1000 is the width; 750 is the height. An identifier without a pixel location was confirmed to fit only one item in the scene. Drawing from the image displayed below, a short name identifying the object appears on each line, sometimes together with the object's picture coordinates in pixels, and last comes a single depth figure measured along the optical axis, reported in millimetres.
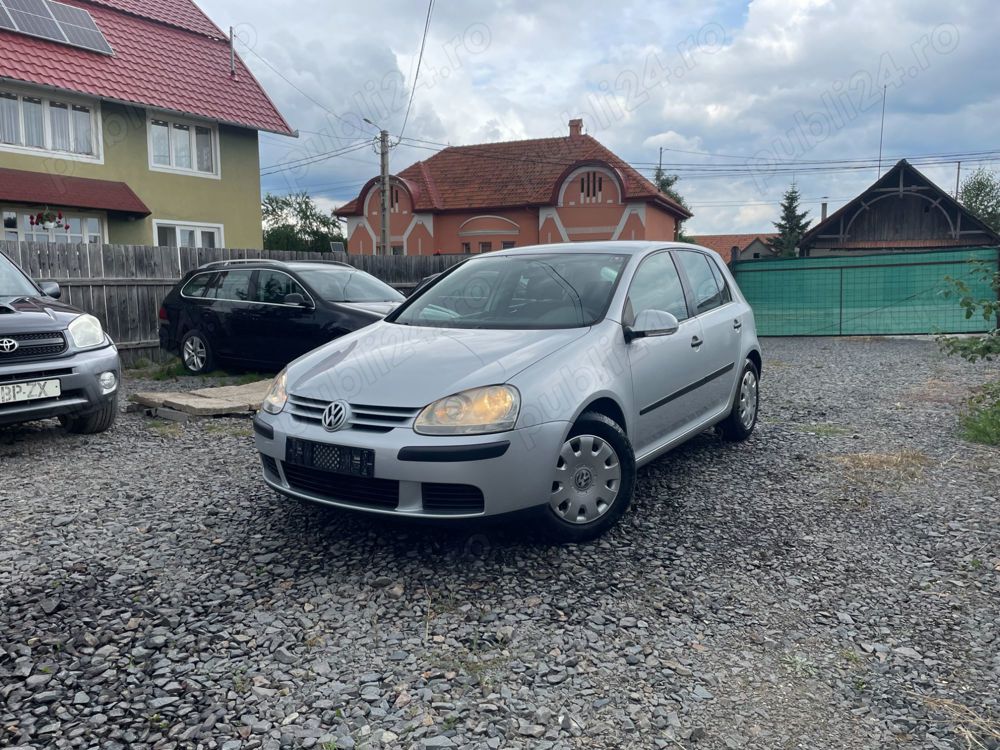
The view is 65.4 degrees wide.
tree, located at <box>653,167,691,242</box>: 67188
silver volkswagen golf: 3580
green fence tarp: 16328
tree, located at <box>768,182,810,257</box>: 65188
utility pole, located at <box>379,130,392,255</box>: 25594
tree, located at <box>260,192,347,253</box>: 55938
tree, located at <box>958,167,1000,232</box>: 65606
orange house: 33469
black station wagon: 9336
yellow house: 16359
